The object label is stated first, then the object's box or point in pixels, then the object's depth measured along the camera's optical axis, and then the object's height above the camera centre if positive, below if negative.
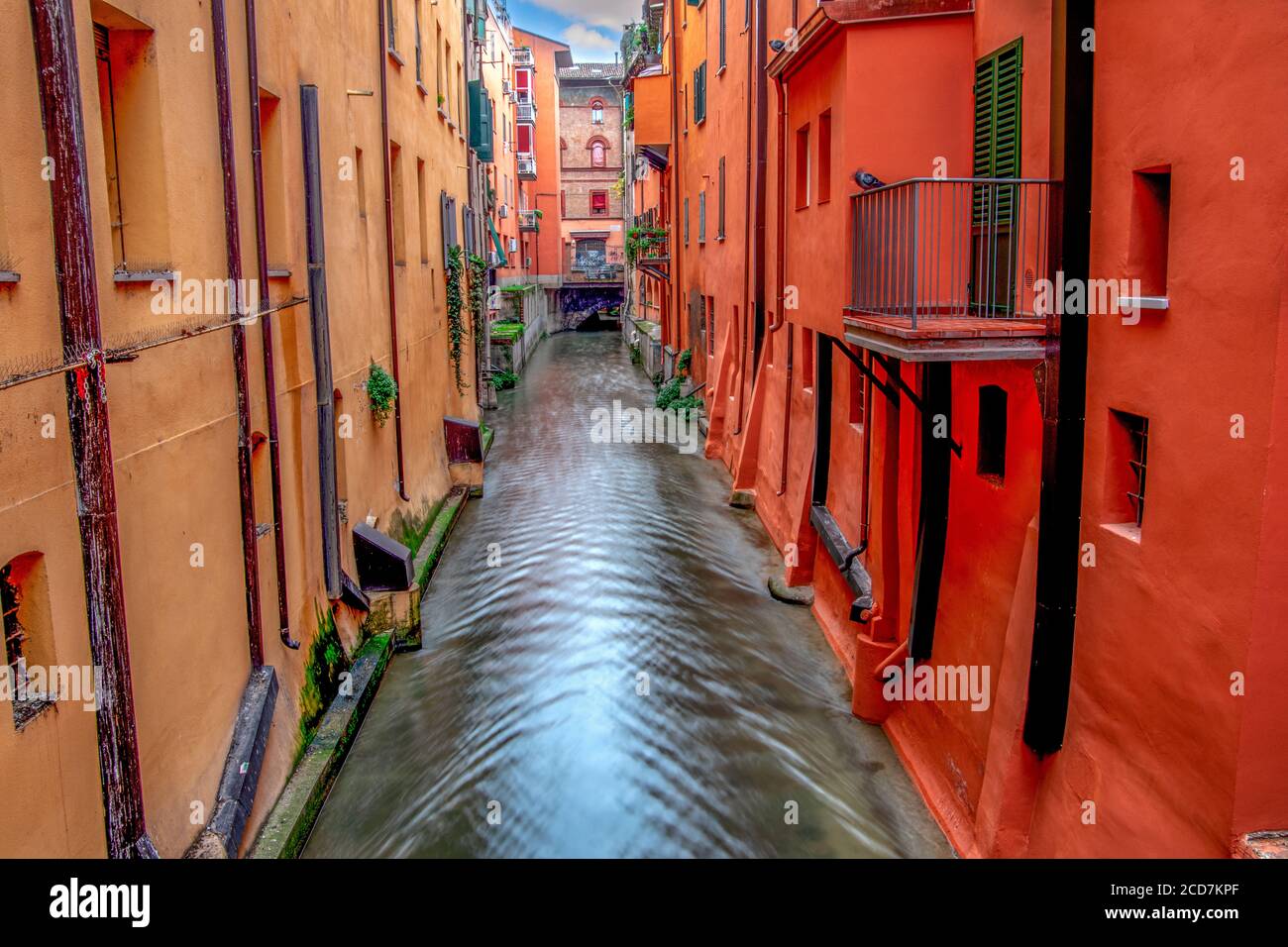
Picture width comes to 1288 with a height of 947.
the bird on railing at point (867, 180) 8.95 +0.97
